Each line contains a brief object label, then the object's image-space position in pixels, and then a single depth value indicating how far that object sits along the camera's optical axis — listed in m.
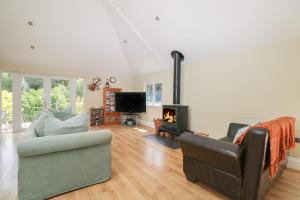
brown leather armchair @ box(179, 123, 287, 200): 1.48
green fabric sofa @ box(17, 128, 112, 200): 1.69
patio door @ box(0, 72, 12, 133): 4.81
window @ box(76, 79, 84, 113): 6.13
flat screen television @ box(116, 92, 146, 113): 6.11
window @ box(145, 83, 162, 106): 5.94
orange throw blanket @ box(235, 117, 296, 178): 1.59
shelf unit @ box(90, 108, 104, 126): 6.25
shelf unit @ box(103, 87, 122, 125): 6.53
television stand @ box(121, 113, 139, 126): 6.44
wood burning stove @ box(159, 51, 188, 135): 4.24
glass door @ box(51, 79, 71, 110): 5.66
